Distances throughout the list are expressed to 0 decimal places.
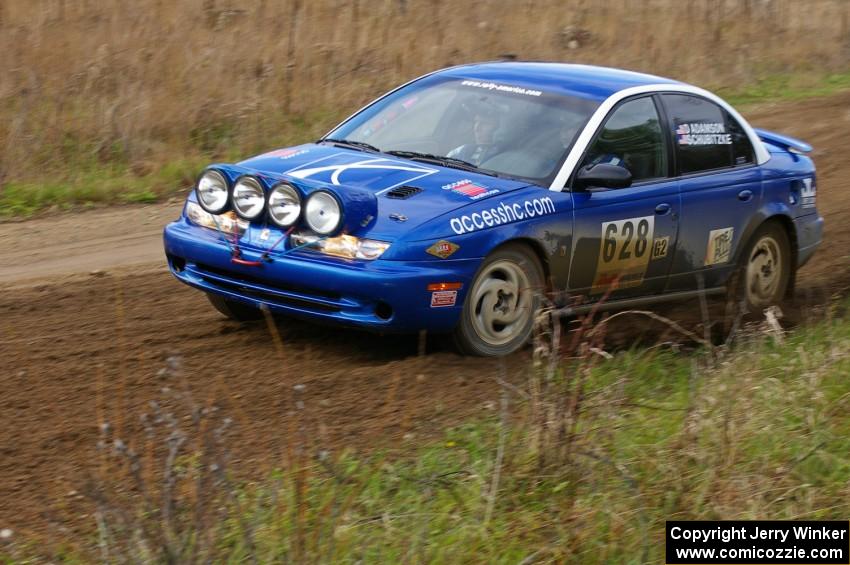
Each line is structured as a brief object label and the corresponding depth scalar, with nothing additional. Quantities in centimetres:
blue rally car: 1312
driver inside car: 1491
